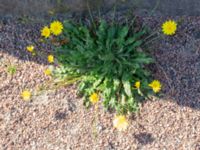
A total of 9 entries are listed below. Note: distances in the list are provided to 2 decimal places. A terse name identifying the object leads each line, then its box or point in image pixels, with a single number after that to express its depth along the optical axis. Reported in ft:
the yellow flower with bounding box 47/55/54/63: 8.82
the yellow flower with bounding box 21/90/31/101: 9.24
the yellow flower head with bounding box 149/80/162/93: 8.65
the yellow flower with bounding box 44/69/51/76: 9.21
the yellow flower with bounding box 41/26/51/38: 8.71
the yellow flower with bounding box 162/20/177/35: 8.49
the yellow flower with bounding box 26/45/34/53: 8.89
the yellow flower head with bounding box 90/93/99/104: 8.73
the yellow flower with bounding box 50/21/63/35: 8.71
